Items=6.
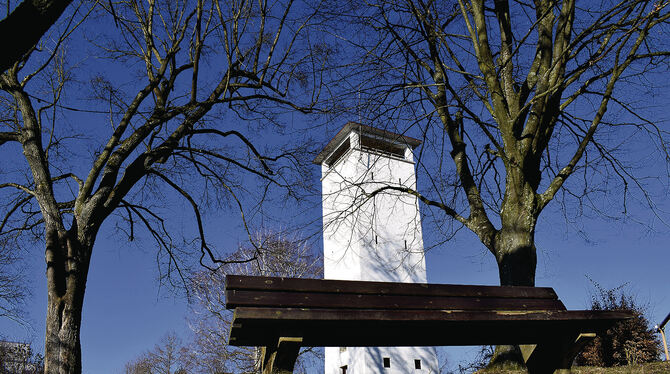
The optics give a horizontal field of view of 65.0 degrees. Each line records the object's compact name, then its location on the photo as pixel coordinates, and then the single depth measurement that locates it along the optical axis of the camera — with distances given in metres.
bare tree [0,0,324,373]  5.20
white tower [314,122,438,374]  20.41
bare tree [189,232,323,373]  15.23
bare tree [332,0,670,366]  5.36
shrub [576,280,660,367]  9.09
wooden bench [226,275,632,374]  2.55
